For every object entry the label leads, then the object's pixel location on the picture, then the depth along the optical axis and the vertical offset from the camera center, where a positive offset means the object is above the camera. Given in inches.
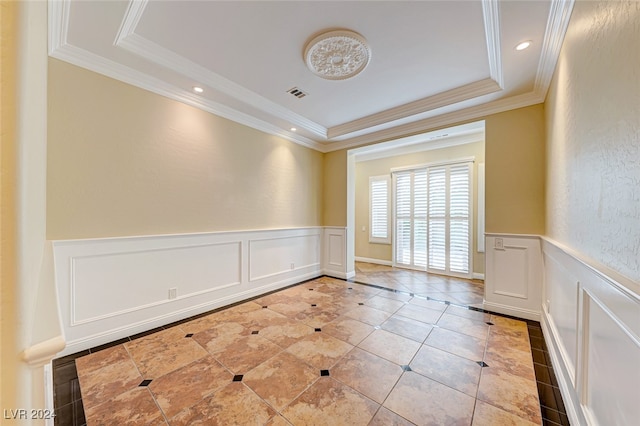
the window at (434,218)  187.5 -5.9
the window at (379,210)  232.7 +1.0
